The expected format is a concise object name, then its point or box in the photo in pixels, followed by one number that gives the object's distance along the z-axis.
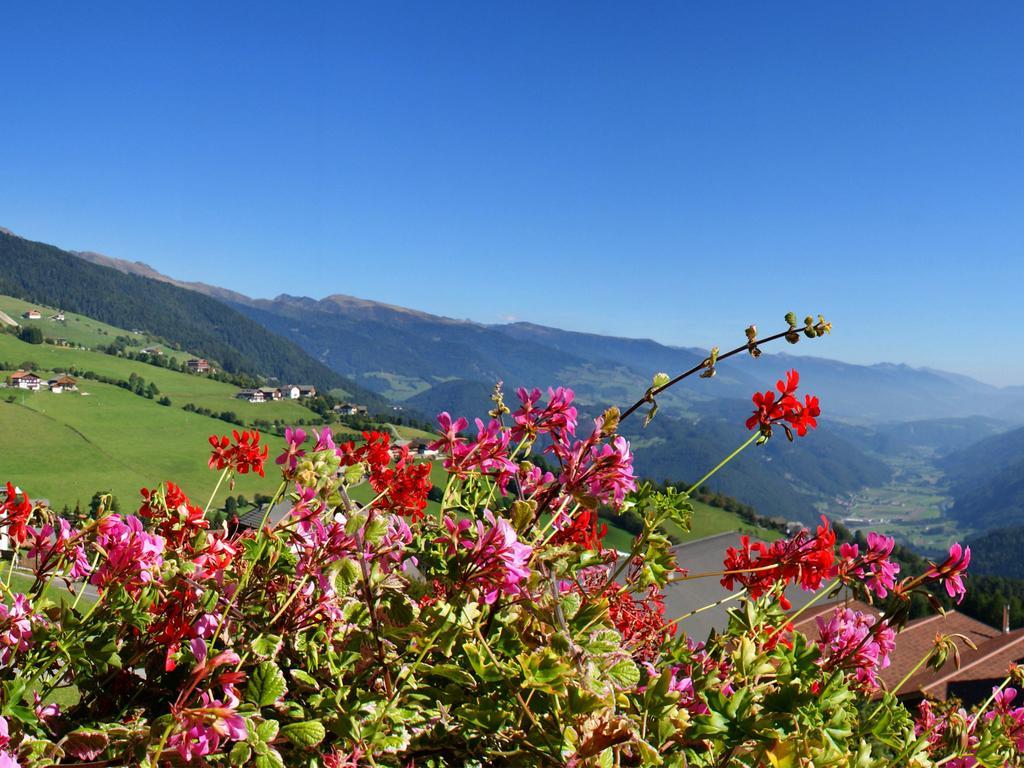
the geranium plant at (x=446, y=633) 1.07
